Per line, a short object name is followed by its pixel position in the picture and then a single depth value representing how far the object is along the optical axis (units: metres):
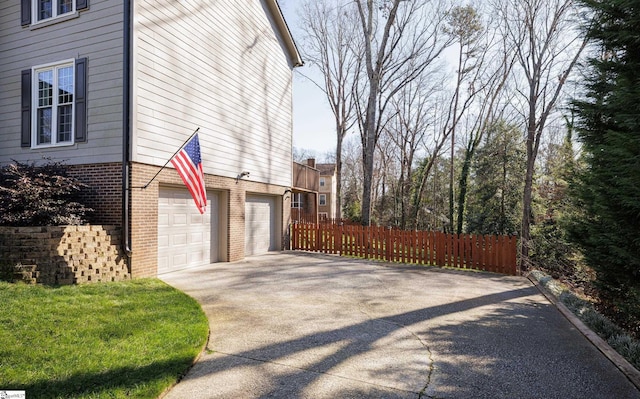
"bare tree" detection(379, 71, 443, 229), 27.16
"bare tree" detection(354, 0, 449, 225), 15.91
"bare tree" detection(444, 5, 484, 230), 20.39
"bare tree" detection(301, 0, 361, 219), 24.08
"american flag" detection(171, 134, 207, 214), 7.33
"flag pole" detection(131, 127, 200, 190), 7.60
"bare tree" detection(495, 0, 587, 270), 14.41
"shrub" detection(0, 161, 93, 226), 6.53
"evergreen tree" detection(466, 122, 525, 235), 18.58
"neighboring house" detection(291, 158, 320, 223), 16.77
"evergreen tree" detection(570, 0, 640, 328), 4.13
